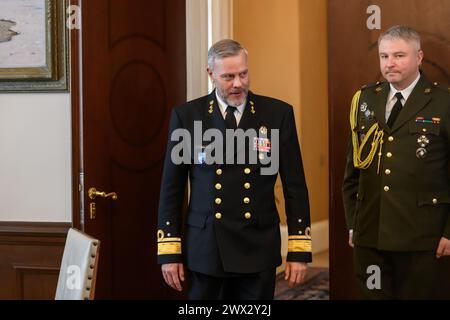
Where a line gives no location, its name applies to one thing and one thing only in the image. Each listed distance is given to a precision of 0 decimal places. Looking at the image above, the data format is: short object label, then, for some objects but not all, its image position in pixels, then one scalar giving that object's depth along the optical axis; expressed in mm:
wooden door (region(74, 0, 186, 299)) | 6285
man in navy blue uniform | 5273
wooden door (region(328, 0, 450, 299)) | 6793
